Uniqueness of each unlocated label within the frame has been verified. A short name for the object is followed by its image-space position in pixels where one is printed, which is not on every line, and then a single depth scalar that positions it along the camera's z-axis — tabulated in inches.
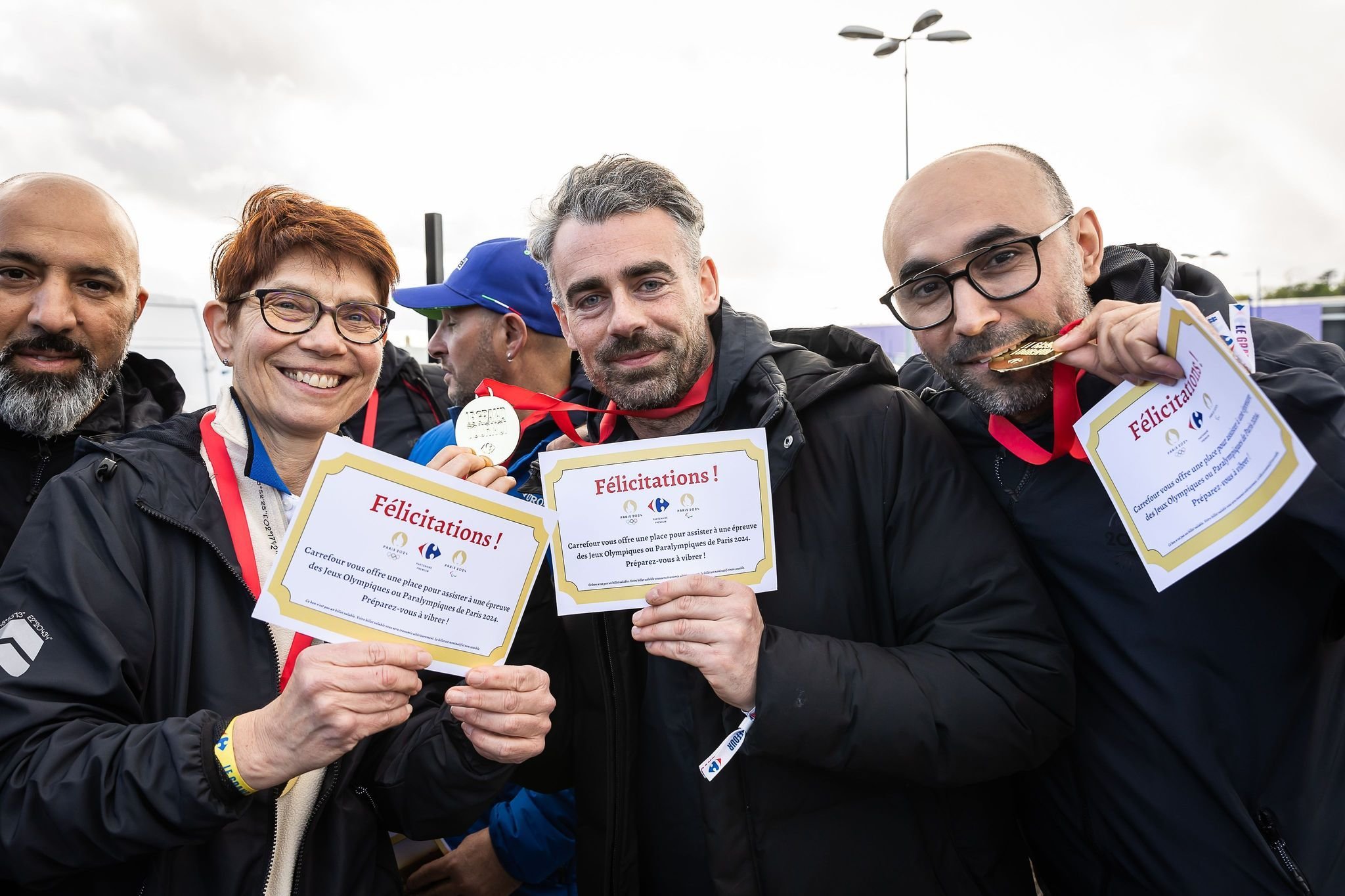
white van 370.6
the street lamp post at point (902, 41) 595.2
